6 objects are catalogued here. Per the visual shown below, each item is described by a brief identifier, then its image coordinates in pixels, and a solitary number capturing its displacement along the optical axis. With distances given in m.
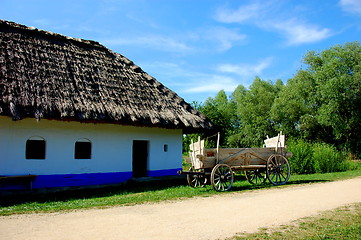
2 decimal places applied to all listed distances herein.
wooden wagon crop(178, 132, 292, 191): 10.65
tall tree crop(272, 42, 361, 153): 28.25
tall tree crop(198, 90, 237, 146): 27.41
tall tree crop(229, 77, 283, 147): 38.44
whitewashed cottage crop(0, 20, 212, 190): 10.64
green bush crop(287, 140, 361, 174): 17.58
